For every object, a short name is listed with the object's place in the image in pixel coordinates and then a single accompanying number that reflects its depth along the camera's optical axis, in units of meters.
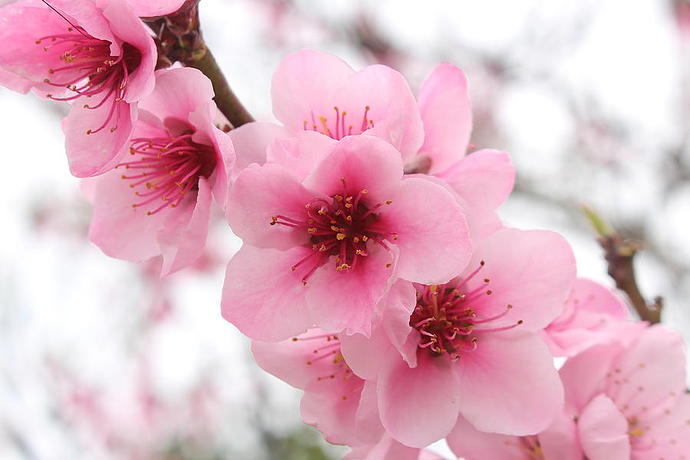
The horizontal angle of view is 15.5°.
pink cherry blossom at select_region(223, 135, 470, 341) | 0.35
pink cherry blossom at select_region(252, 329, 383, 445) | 0.37
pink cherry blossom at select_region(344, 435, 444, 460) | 0.36
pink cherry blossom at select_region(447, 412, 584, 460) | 0.36
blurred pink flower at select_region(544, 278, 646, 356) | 0.37
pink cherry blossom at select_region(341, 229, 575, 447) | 0.36
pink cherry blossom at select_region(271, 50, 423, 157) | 0.36
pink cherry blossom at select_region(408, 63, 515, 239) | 0.37
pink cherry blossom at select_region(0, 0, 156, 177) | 0.35
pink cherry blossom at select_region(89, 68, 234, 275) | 0.35
